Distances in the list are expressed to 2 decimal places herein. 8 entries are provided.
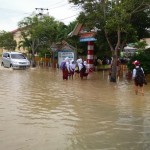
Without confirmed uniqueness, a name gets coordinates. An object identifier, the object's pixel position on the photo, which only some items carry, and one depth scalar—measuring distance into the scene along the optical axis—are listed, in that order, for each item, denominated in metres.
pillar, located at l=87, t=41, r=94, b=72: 19.76
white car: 19.44
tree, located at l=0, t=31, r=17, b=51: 39.11
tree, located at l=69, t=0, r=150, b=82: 11.85
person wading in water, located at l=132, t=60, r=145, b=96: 8.82
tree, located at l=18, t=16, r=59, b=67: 24.20
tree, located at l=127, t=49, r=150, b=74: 13.45
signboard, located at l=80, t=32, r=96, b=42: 18.91
